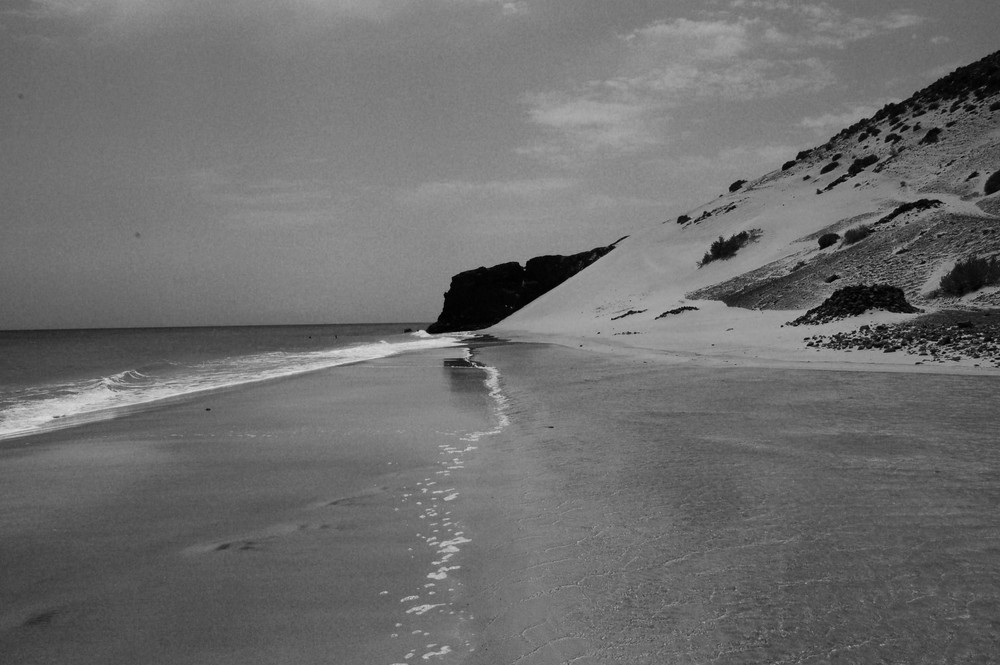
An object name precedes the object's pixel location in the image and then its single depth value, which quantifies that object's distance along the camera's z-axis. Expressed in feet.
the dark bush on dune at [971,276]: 52.16
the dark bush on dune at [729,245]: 111.65
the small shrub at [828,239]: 86.28
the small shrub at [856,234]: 81.76
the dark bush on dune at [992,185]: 81.71
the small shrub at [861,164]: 122.01
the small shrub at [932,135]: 117.08
